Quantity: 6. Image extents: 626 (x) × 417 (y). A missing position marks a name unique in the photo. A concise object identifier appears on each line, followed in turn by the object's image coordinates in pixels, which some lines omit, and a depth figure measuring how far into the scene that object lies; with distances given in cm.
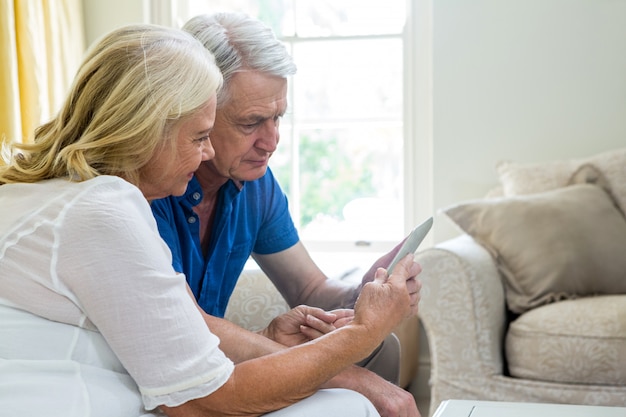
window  379
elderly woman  112
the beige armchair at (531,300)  247
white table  156
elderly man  168
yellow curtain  312
